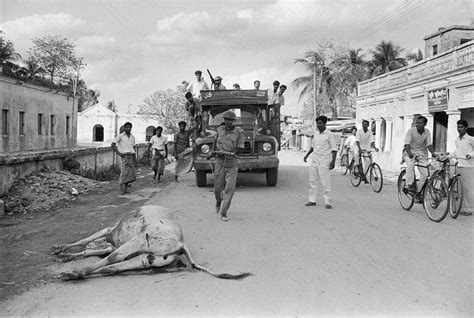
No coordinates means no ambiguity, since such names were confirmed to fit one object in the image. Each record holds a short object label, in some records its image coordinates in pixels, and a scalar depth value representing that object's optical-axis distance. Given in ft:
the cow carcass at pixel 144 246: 16.49
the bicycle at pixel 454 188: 27.25
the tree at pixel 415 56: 139.39
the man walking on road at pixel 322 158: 31.86
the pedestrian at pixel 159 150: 48.91
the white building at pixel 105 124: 203.00
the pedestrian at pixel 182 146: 47.99
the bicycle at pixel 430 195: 27.14
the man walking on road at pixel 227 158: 27.17
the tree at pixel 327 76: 150.81
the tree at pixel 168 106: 176.65
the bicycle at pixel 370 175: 41.56
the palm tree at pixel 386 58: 147.09
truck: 41.86
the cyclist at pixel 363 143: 45.52
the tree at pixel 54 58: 168.55
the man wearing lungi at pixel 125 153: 38.75
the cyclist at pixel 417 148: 30.30
